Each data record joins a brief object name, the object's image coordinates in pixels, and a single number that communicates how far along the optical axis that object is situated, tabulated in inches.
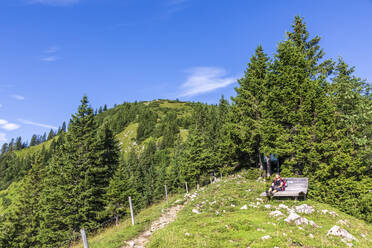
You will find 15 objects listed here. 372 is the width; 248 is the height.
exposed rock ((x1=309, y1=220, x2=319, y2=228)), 446.4
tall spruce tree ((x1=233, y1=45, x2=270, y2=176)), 1050.1
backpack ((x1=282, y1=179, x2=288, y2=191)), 653.5
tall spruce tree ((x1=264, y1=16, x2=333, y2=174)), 761.0
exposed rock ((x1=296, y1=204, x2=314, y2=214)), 548.1
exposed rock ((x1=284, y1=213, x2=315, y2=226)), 448.8
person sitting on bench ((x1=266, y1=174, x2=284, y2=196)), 648.9
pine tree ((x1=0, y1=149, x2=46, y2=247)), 1187.9
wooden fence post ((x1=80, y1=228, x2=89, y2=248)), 316.8
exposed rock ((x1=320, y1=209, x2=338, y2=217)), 542.0
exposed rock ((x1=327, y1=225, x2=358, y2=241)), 381.1
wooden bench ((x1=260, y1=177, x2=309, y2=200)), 620.0
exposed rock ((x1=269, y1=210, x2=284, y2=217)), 491.5
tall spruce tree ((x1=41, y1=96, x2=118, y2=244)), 982.4
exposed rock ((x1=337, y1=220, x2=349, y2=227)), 470.5
